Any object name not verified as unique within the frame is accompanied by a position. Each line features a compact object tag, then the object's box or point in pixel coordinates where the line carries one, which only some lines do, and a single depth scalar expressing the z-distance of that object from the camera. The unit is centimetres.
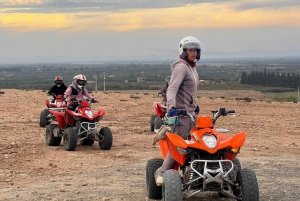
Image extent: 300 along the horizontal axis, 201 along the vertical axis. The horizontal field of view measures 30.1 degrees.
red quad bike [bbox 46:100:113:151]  1351
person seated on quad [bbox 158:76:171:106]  1707
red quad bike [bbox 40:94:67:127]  1870
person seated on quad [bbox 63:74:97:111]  1448
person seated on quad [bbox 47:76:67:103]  1906
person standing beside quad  748
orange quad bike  702
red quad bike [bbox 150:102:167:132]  1688
